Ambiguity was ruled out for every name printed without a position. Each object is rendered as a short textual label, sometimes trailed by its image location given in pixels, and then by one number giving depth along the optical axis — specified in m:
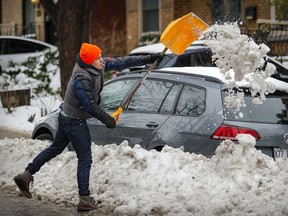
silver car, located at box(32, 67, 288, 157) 14.77
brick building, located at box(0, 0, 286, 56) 41.81
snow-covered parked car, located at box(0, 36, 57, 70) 41.00
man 13.64
